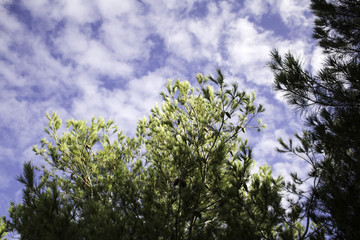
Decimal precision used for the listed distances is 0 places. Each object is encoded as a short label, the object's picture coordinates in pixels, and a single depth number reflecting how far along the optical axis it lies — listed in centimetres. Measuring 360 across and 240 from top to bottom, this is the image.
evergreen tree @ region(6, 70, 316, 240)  340
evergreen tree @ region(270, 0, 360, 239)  359
